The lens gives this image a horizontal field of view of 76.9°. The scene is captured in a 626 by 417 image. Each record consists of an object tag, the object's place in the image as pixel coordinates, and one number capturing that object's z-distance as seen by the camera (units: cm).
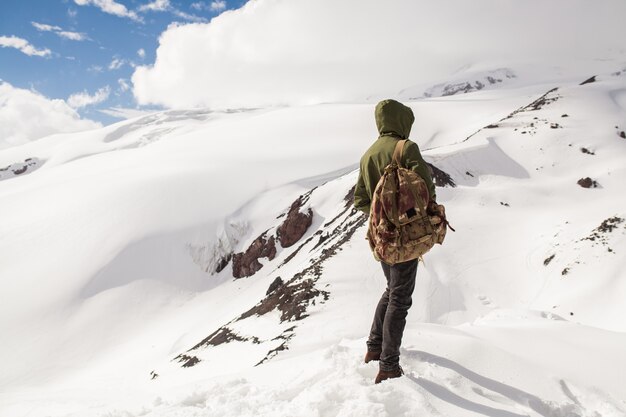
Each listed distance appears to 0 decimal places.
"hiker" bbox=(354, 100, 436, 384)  425
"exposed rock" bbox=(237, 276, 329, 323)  1633
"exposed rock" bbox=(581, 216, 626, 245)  1825
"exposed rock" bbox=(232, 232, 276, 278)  3834
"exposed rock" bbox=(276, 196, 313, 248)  3775
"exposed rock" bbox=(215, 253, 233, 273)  4106
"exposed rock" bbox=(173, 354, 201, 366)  1664
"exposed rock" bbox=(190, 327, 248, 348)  1715
